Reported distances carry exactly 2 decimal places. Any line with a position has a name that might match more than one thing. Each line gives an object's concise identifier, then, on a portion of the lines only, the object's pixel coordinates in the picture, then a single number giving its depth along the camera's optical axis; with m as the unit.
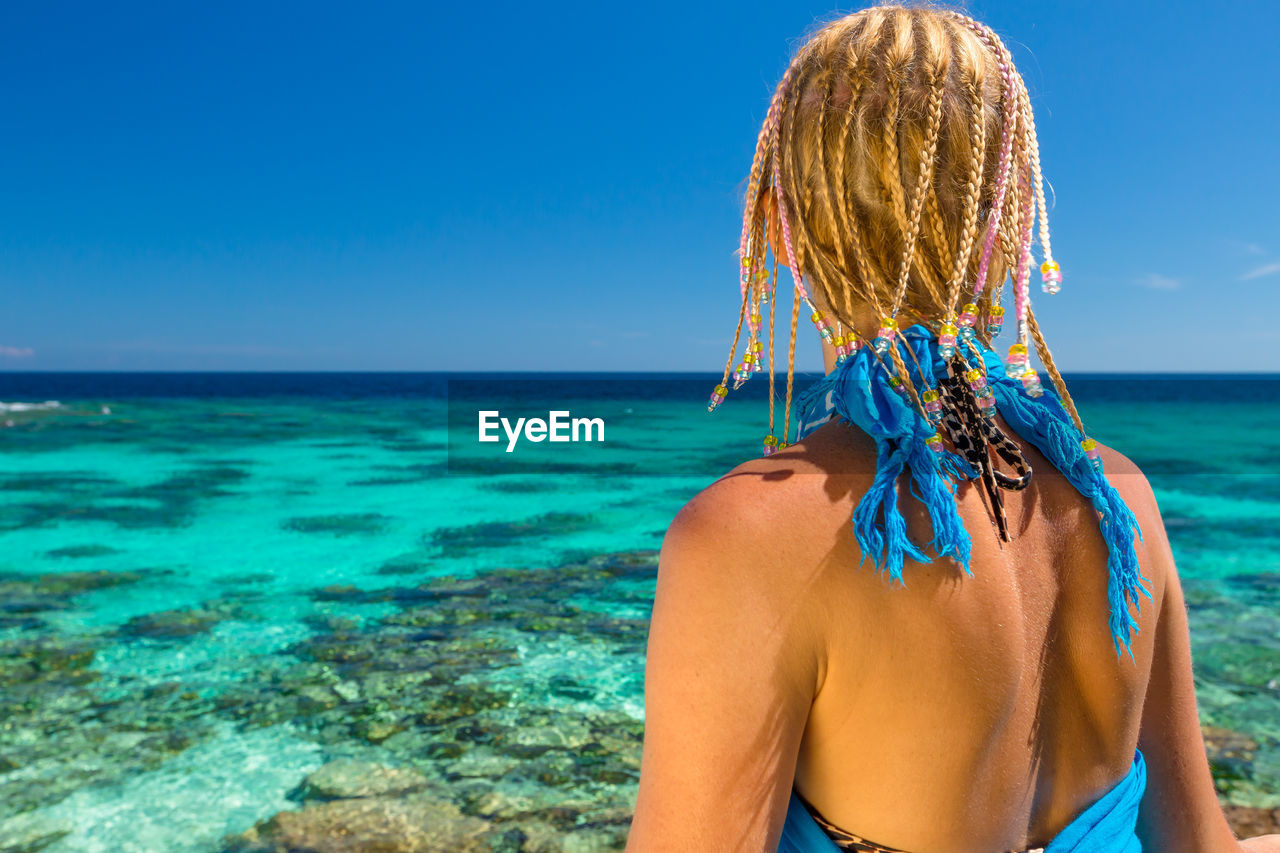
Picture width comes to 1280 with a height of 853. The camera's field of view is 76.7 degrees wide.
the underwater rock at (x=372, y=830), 3.00
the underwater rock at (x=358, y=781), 3.35
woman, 0.81
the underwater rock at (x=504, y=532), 8.57
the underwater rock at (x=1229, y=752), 3.43
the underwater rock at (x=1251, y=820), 3.07
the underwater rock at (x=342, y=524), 9.32
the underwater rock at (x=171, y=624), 5.43
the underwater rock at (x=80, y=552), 7.82
